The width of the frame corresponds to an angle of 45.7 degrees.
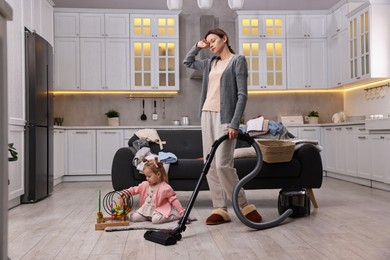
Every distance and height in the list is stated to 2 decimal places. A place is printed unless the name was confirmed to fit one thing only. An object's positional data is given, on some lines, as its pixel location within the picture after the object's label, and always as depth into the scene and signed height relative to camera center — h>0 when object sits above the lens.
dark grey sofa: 4.29 -0.35
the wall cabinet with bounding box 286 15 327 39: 7.75 +1.80
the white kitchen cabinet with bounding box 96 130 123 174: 7.25 -0.18
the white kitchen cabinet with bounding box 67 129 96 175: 7.20 -0.26
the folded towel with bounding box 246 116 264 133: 5.10 +0.10
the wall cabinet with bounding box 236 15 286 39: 7.71 +1.80
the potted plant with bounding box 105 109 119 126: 7.62 +0.28
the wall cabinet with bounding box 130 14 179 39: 7.54 +1.79
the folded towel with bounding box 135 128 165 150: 5.09 -0.01
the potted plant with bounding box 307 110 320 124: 7.86 +0.28
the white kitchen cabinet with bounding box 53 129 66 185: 6.53 -0.27
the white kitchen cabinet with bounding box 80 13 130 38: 7.45 +1.79
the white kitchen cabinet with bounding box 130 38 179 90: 7.53 +1.15
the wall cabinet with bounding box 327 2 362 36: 7.10 +1.85
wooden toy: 3.39 -0.61
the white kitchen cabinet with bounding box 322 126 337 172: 7.18 -0.22
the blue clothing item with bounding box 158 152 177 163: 4.37 -0.22
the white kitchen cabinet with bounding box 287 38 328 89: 7.75 +1.18
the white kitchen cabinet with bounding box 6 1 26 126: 4.47 +0.68
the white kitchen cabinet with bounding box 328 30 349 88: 7.16 +1.18
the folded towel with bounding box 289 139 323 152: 4.40 -0.09
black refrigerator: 4.78 +0.16
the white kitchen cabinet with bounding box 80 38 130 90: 7.45 +1.16
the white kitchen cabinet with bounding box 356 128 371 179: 5.98 -0.30
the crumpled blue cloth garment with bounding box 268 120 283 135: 5.04 +0.07
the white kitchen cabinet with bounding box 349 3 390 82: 6.27 +1.26
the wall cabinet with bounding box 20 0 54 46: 5.18 +1.48
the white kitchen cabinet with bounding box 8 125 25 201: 4.37 -0.30
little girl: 3.62 -0.50
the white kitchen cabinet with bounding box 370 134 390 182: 5.48 -0.28
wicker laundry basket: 4.18 -0.16
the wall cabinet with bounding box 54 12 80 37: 7.39 +1.78
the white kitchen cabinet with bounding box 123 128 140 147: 7.27 +0.03
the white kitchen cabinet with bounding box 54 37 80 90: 7.37 +1.15
